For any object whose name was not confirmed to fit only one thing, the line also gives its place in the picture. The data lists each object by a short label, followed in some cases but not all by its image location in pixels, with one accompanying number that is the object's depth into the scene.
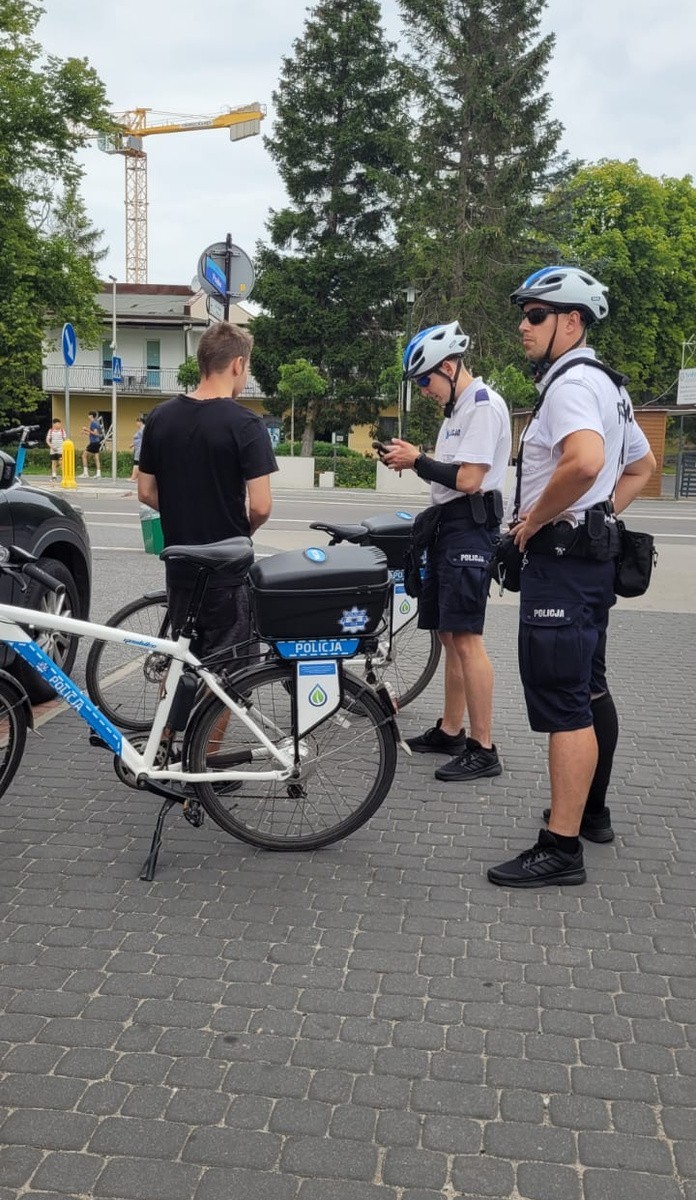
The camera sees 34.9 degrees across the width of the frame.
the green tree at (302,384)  39.22
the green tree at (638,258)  47.38
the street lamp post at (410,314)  36.69
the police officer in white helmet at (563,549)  3.72
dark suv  5.58
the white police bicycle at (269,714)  3.83
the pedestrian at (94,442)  32.47
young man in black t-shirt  4.25
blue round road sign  22.19
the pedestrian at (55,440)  28.41
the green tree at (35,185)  34.03
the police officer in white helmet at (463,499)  4.81
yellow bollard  26.53
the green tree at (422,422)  41.88
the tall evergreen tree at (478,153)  39.81
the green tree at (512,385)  34.25
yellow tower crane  92.50
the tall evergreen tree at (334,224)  45.06
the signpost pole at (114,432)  28.52
